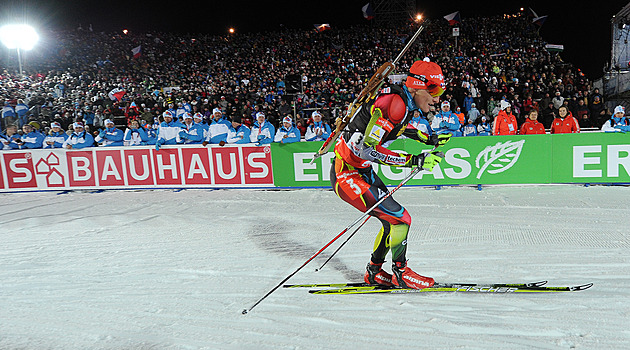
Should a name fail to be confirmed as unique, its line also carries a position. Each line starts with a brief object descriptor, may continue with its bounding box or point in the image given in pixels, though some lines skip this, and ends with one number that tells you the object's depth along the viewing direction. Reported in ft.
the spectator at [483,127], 32.81
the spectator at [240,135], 31.89
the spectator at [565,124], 28.58
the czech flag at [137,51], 91.86
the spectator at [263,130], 31.22
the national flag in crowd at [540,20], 77.36
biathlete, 10.43
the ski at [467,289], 11.28
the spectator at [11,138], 33.40
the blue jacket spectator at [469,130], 32.01
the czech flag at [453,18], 79.01
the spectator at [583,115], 38.04
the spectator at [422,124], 31.22
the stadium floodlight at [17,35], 73.20
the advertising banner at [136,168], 29.50
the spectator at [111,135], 33.53
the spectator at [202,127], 31.78
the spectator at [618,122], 26.53
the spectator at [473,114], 40.18
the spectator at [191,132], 31.12
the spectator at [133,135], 35.01
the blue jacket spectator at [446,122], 32.19
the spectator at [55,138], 33.57
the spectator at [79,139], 32.27
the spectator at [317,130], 31.07
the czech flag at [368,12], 98.48
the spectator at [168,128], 32.73
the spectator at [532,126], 29.48
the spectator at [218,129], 31.91
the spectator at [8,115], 46.19
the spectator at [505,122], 30.99
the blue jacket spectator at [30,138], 33.17
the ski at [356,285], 11.66
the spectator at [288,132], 30.40
